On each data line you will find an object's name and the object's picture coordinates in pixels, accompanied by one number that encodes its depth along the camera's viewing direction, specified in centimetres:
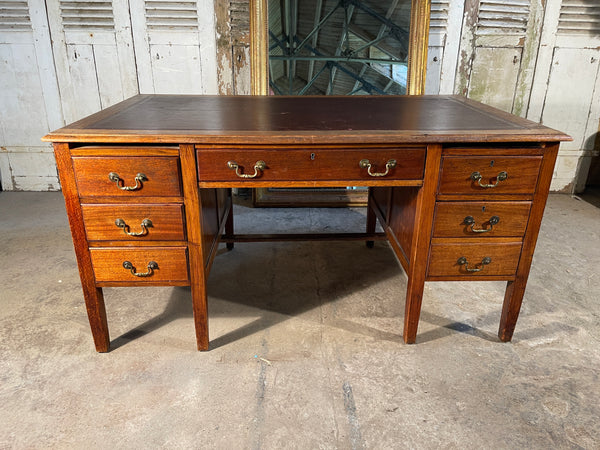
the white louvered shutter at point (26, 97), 358
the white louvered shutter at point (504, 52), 361
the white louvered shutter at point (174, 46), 354
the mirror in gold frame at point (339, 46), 343
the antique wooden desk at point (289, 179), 163
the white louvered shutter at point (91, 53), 354
